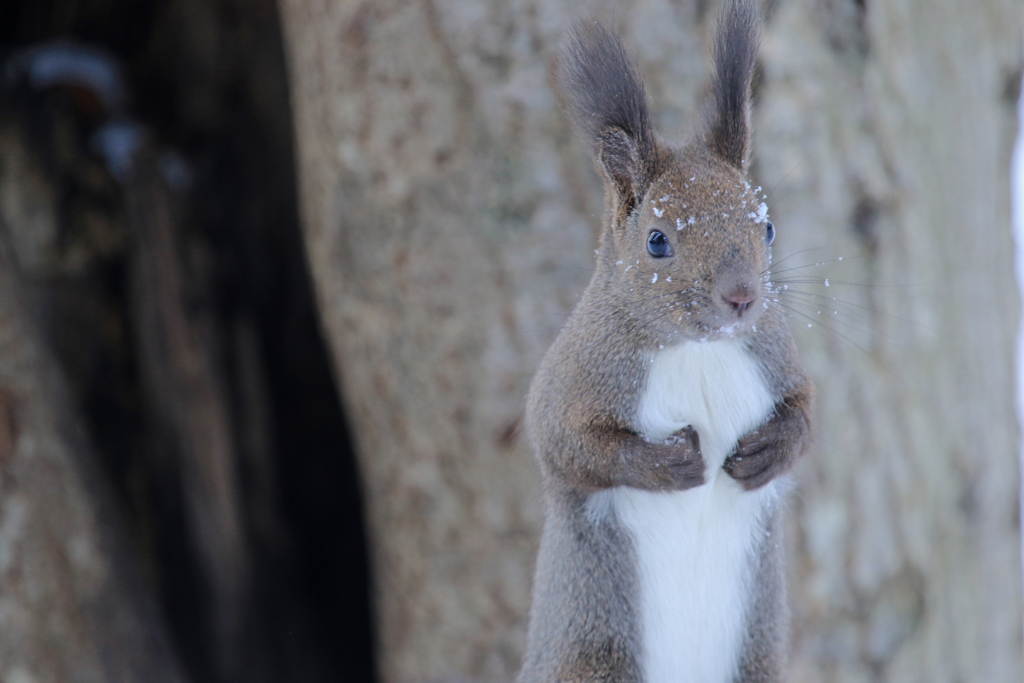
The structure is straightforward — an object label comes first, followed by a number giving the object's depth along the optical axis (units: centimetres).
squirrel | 377
